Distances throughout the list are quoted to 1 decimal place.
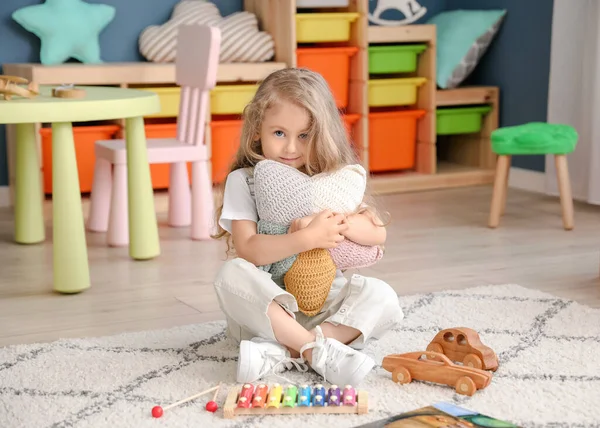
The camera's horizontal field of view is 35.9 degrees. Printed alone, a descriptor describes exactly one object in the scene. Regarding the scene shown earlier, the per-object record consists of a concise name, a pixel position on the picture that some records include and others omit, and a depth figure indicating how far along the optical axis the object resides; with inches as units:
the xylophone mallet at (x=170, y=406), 59.1
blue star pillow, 138.6
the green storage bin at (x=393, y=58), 152.7
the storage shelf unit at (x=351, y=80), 134.5
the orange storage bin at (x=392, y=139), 154.8
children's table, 88.2
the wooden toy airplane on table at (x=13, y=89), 91.9
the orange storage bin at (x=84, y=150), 131.6
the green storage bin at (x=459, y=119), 158.9
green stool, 121.0
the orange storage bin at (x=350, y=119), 149.3
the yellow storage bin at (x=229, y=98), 138.9
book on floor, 53.3
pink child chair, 114.2
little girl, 65.6
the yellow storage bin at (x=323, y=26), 145.4
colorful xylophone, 59.2
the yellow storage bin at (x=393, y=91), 153.1
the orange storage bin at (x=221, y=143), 140.4
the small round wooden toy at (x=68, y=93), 91.7
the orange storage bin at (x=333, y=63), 146.6
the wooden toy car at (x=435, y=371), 63.1
